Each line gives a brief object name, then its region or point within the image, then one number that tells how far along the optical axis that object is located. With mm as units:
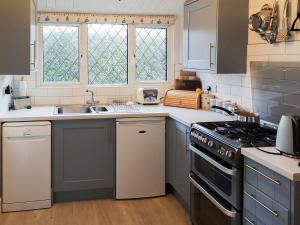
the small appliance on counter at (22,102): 3041
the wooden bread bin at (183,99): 3150
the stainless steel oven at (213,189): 1861
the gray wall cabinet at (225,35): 2567
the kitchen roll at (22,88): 3178
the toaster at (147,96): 3374
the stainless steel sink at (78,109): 3233
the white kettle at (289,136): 1639
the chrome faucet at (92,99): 3381
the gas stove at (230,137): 1864
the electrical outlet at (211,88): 3158
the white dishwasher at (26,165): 2710
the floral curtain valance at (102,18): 3256
